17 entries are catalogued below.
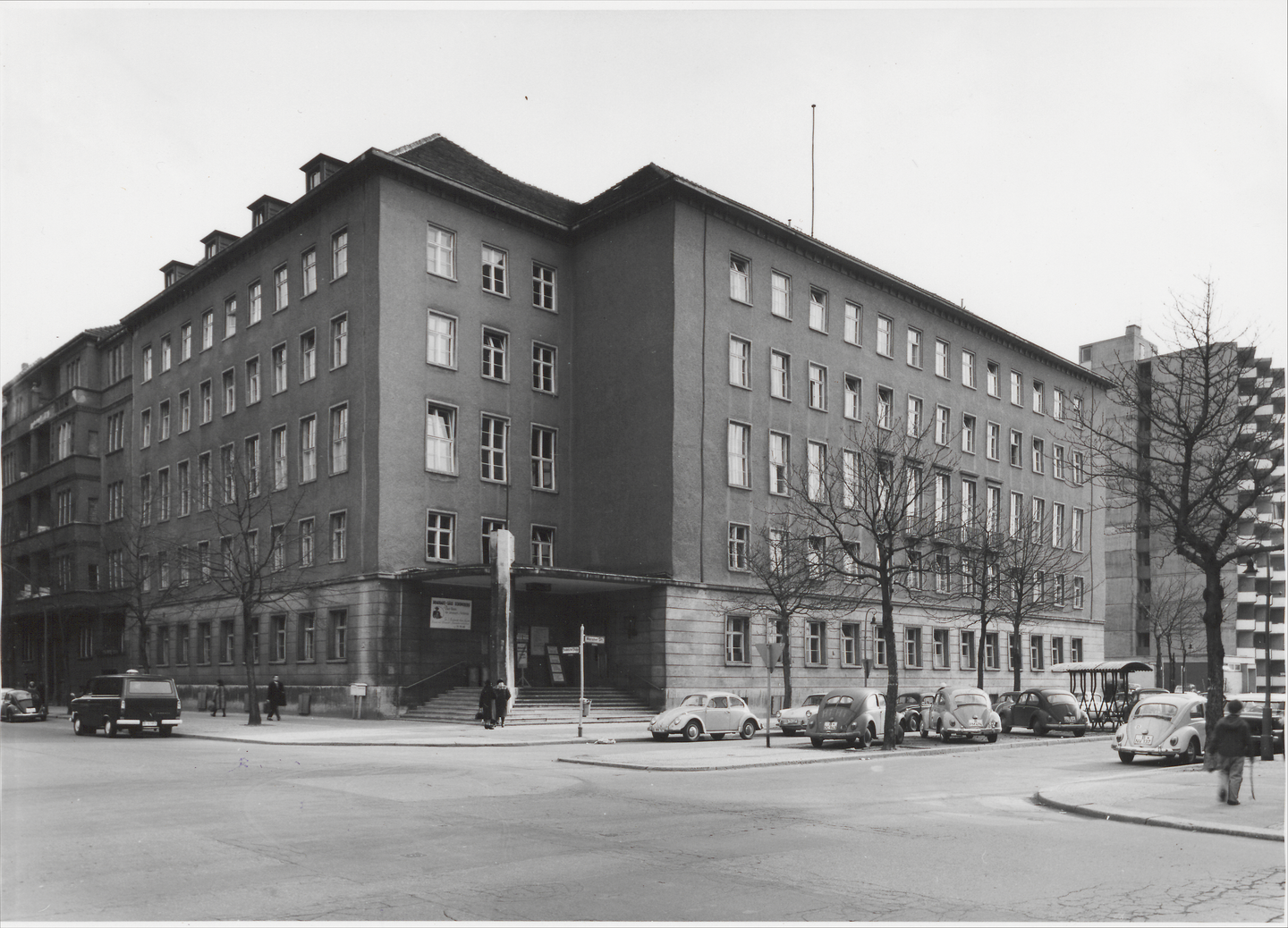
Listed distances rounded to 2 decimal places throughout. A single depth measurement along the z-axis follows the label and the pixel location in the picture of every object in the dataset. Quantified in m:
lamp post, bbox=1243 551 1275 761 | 24.42
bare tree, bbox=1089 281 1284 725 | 22.03
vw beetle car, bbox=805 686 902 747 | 29.31
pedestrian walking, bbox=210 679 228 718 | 45.16
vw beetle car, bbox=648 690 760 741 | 32.66
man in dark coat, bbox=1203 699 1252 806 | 16.12
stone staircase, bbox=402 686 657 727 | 39.47
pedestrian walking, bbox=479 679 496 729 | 36.25
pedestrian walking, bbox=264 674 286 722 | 40.41
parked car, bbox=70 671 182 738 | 33.38
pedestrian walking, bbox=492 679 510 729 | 36.62
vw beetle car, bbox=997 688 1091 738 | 36.50
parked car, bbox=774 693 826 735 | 35.06
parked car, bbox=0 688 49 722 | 44.72
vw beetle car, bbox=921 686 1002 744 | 32.56
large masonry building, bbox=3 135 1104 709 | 43.69
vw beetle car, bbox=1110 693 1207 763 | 24.75
